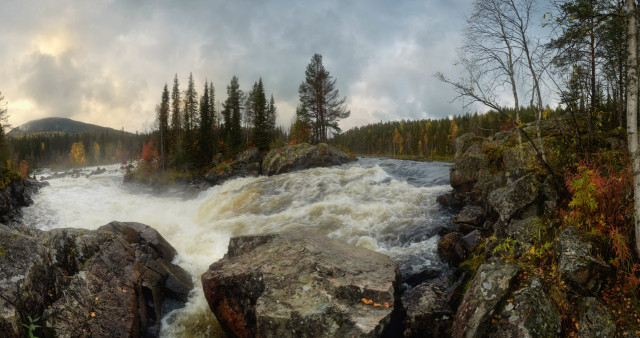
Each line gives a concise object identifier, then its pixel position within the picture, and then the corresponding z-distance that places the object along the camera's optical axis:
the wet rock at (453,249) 8.43
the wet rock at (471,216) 9.99
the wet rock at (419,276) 7.95
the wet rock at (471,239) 8.49
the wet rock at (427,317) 5.73
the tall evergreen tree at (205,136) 43.47
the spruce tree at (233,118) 44.47
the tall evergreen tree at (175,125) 43.34
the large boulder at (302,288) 5.04
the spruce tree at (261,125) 41.37
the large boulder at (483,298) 4.93
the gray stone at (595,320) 4.39
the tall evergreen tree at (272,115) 60.56
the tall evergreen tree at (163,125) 45.59
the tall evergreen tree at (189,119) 42.28
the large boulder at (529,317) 4.54
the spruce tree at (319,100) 35.25
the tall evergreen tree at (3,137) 31.39
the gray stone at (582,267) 5.02
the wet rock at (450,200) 13.60
